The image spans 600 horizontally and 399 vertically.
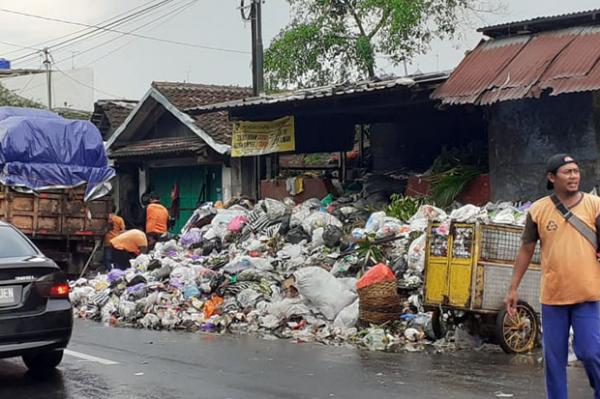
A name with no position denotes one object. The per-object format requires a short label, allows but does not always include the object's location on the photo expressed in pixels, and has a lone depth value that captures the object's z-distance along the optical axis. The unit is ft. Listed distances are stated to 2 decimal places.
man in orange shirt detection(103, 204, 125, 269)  62.03
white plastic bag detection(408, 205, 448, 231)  46.01
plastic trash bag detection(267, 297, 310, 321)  40.27
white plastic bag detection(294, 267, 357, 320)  39.47
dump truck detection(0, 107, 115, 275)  58.23
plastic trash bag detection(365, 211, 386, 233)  48.75
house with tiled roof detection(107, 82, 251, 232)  73.05
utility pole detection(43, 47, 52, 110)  147.17
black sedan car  26.13
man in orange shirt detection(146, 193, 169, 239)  65.46
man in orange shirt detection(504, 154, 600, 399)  18.85
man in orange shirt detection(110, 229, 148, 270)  59.47
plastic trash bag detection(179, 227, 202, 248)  59.26
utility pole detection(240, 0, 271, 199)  71.10
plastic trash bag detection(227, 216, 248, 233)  58.13
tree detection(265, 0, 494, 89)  88.99
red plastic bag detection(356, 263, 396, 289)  36.94
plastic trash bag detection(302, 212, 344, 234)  53.01
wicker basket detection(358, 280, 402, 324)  36.73
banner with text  62.34
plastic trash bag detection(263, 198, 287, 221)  57.47
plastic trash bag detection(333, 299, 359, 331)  37.70
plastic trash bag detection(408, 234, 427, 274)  40.98
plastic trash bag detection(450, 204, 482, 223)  43.09
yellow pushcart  32.63
